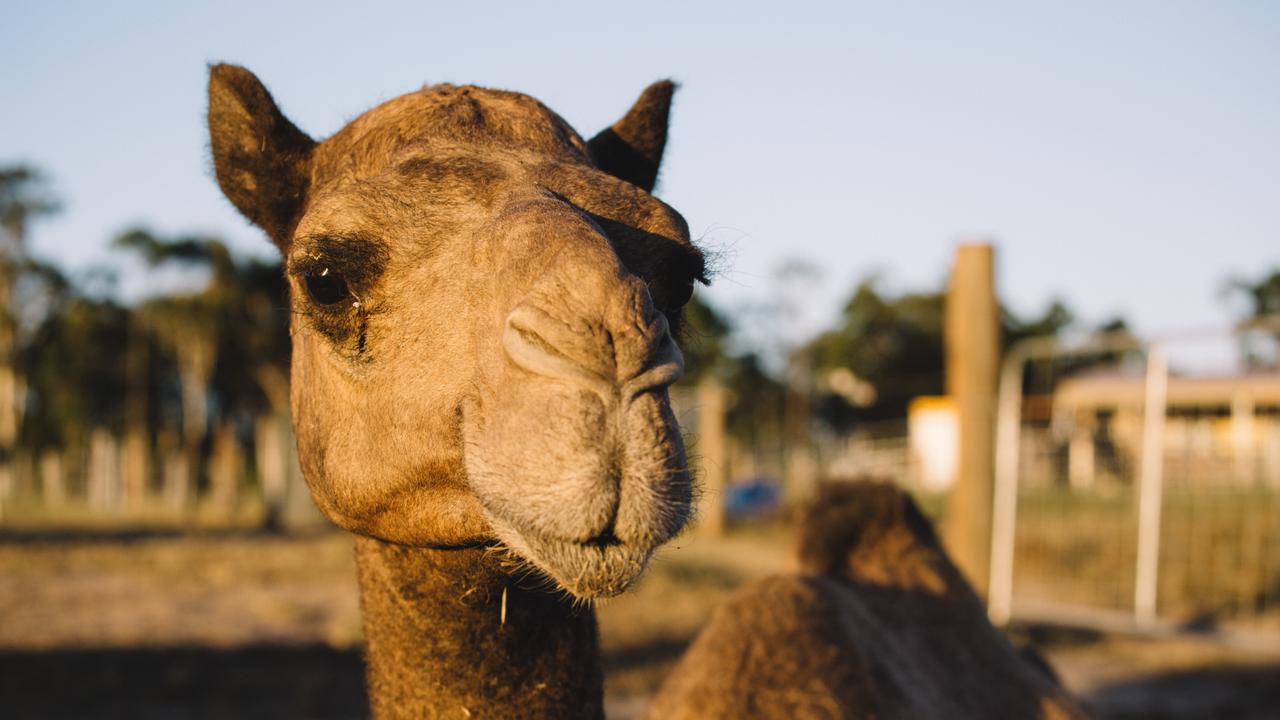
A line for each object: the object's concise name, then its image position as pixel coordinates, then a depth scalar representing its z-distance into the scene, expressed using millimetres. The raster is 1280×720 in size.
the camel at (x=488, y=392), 1647
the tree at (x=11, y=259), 34406
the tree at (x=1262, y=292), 53778
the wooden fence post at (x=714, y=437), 18672
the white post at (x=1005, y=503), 10016
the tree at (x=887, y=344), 40562
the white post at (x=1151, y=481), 9234
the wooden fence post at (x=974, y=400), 7988
